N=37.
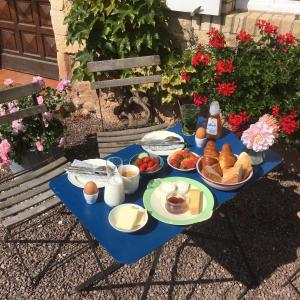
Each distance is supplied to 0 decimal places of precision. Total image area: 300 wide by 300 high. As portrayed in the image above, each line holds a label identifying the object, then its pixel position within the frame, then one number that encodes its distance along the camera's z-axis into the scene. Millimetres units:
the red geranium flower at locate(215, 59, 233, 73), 3231
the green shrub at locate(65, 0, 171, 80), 3781
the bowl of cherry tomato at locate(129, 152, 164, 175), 2363
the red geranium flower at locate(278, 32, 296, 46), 3301
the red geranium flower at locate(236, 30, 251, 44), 3418
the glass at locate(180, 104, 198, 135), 2766
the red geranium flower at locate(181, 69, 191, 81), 3724
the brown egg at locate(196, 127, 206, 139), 2635
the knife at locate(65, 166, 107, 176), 2291
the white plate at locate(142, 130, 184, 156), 2576
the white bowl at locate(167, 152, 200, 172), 2393
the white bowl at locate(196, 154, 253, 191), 2186
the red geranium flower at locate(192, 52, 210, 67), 3525
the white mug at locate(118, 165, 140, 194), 2162
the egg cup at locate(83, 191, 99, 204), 2098
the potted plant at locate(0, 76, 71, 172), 3432
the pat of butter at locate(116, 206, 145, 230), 1949
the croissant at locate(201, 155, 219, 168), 2303
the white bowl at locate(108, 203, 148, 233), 1940
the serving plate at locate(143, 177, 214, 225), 2004
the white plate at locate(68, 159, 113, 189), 2254
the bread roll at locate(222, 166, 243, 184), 2182
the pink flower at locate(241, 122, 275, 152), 2258
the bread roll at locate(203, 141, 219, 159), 2384
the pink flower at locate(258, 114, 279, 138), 2272
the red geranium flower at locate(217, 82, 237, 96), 3217
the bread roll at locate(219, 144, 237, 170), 2299
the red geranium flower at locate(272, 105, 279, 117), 3093
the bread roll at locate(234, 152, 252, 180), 2266
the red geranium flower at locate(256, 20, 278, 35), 3359
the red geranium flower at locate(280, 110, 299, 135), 2860
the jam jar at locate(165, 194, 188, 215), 2035
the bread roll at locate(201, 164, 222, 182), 2227
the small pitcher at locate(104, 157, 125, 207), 2045
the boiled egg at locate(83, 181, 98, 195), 2076
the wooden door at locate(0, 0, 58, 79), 5383
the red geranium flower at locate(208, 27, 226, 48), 3461
